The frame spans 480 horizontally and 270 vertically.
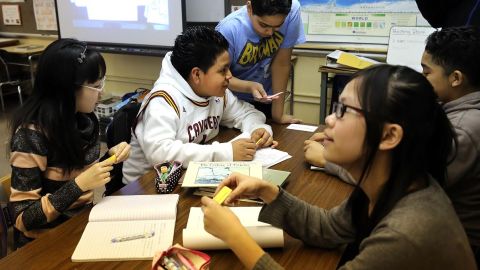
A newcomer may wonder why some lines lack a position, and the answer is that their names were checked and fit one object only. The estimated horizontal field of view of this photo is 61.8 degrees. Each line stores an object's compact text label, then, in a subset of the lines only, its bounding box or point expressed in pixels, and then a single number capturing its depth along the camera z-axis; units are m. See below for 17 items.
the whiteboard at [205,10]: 3.53
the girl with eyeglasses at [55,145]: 1.20
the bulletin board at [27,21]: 4.77
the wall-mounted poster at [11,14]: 4.91
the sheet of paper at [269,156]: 1.51
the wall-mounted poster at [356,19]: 3.14
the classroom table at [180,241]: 0.94
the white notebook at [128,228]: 0.97
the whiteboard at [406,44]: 2.92
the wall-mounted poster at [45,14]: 4.61
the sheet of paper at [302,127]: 1.89
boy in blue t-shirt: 1.82
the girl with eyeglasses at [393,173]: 0.75
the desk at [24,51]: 4.41
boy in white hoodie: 1.48
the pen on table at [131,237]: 1.02
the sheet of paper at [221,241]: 0.98
